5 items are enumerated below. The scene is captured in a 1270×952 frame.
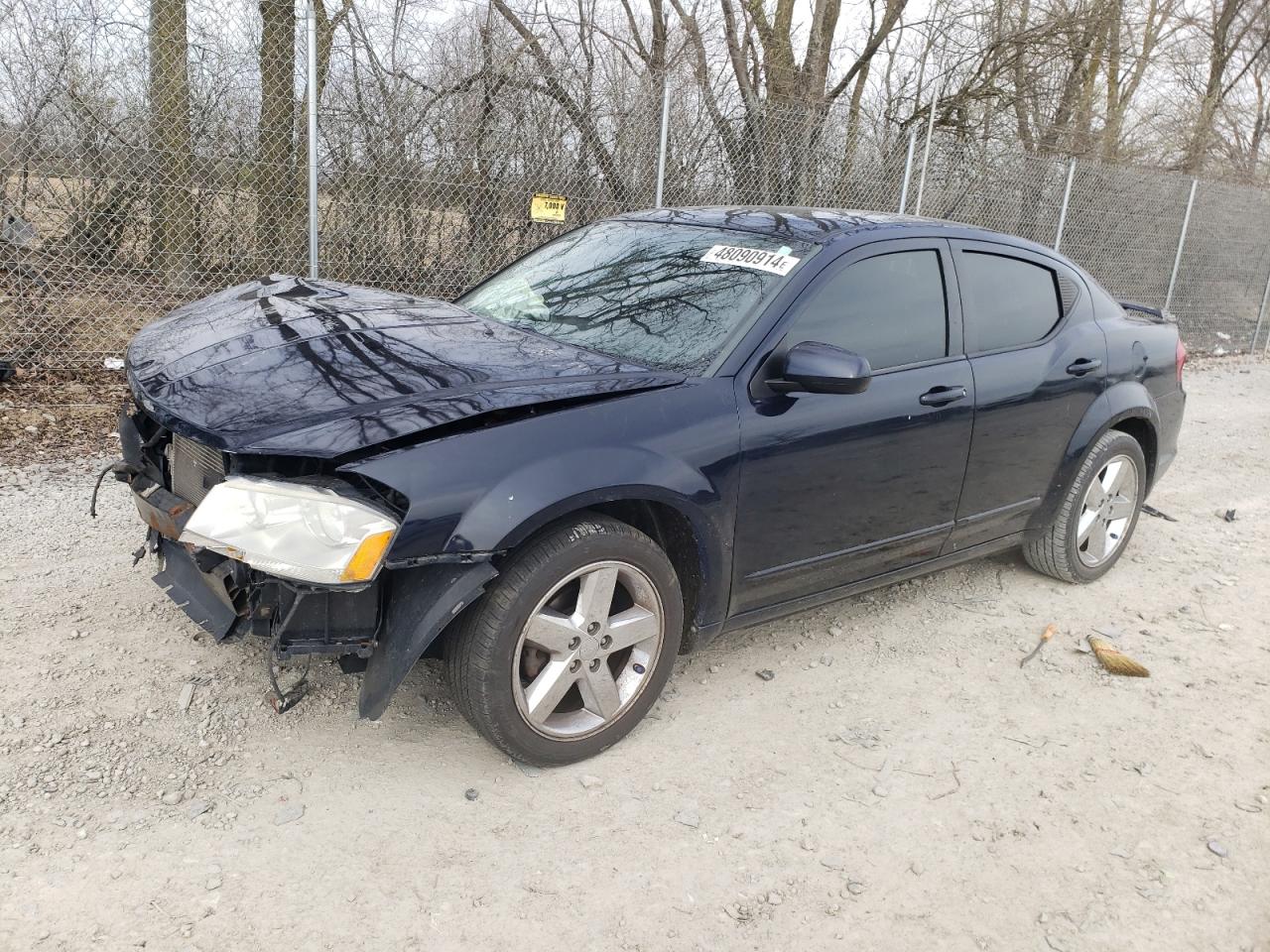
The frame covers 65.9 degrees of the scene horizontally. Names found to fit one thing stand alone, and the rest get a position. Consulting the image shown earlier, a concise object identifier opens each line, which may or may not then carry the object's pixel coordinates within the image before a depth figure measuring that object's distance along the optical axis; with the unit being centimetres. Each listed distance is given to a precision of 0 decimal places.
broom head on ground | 383
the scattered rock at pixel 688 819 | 276
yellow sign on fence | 736
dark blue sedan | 254
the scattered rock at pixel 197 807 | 260
